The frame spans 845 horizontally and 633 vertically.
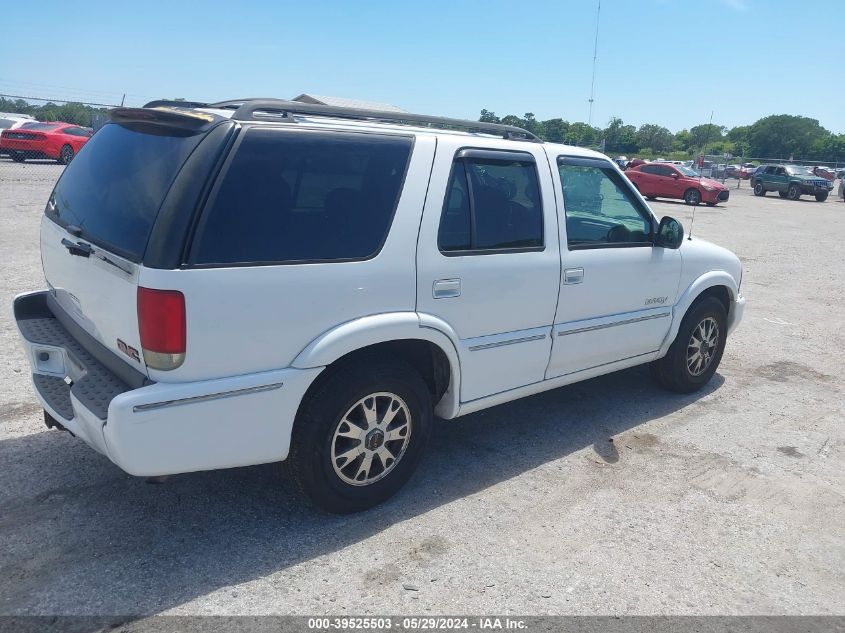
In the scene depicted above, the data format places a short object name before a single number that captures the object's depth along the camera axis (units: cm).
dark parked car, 3365
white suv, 286
